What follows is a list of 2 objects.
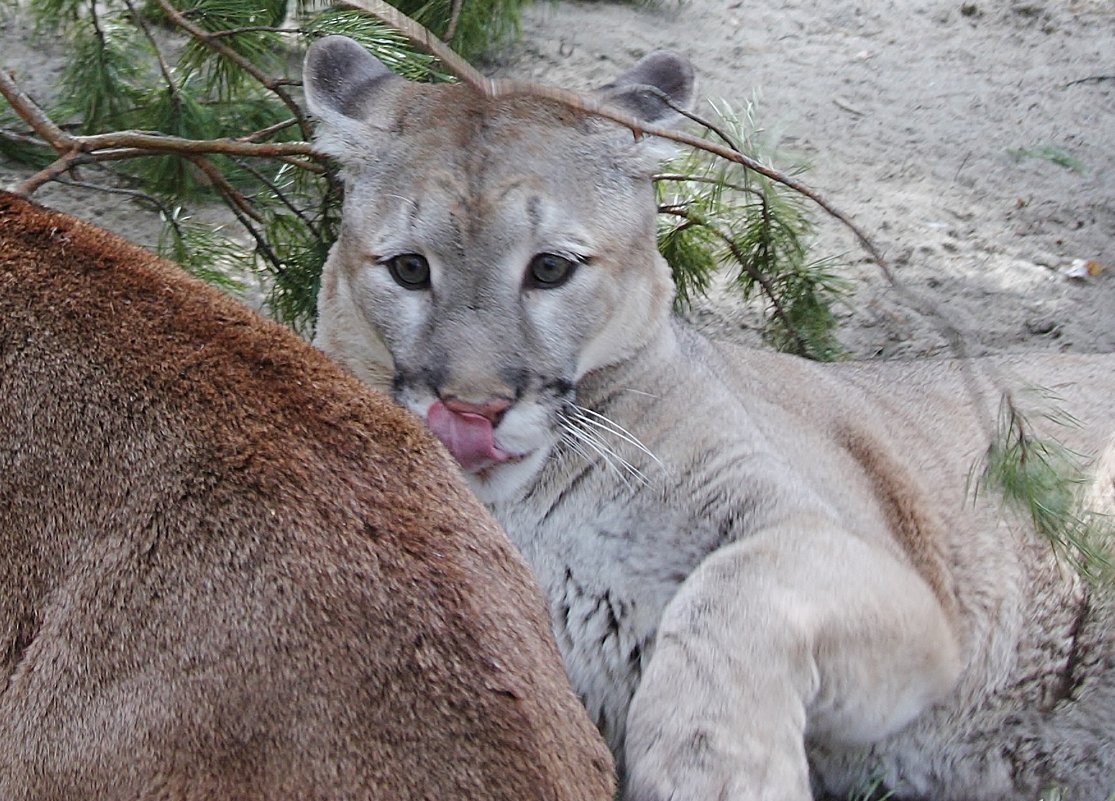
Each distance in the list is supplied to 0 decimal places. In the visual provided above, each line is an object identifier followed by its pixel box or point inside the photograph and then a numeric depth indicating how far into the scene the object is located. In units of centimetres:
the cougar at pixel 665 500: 639
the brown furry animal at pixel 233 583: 440
